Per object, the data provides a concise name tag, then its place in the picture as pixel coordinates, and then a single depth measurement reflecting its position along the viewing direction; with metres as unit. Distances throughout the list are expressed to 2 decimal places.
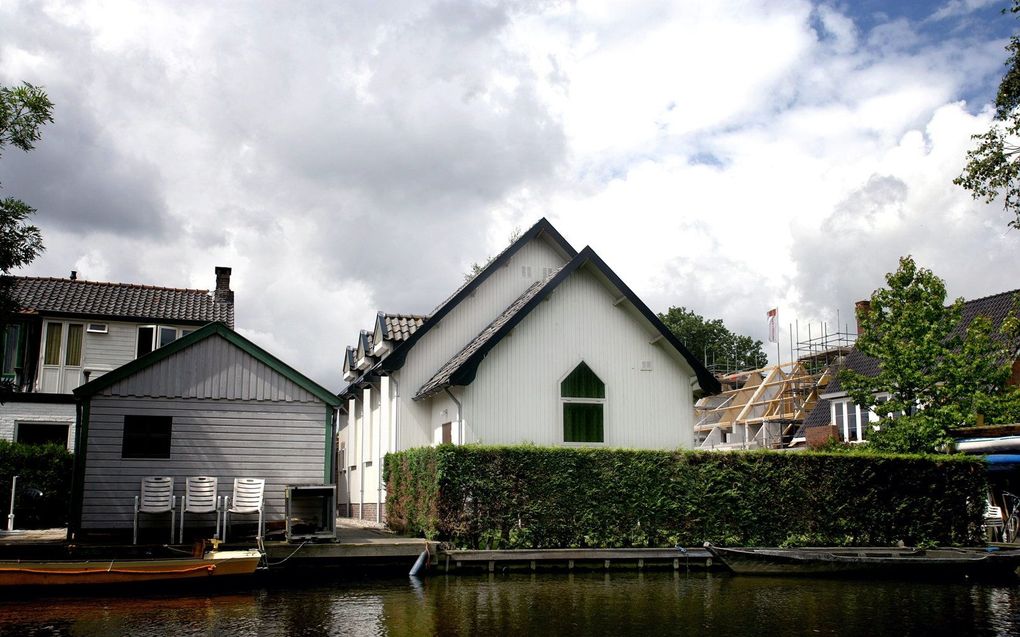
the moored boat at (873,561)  19.30
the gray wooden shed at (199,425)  18.34
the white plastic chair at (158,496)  18.03
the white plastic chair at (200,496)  18.11
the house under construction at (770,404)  57.16
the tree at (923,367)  27.94
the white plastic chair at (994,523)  24.30
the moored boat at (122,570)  14.52
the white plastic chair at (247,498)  18.41
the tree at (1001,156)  19.64
